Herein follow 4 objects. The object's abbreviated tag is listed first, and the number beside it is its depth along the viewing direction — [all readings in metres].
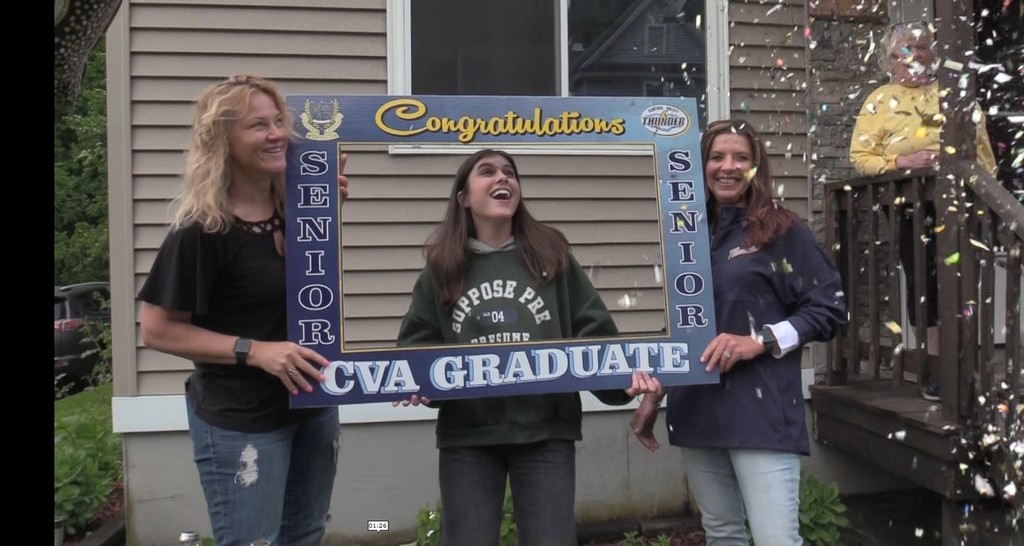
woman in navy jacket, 2.41
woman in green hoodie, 2.33
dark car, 11.24
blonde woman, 2.12
